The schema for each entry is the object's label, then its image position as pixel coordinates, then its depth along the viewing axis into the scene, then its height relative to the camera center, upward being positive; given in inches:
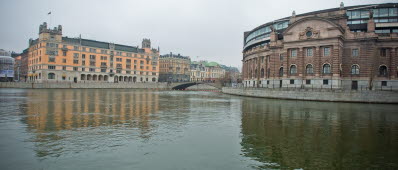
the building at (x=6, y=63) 6382.9 +511.7
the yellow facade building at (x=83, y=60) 4466.0 +454.0
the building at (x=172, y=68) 7086.6 +434.5
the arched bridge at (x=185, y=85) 4958.2 -31.5
